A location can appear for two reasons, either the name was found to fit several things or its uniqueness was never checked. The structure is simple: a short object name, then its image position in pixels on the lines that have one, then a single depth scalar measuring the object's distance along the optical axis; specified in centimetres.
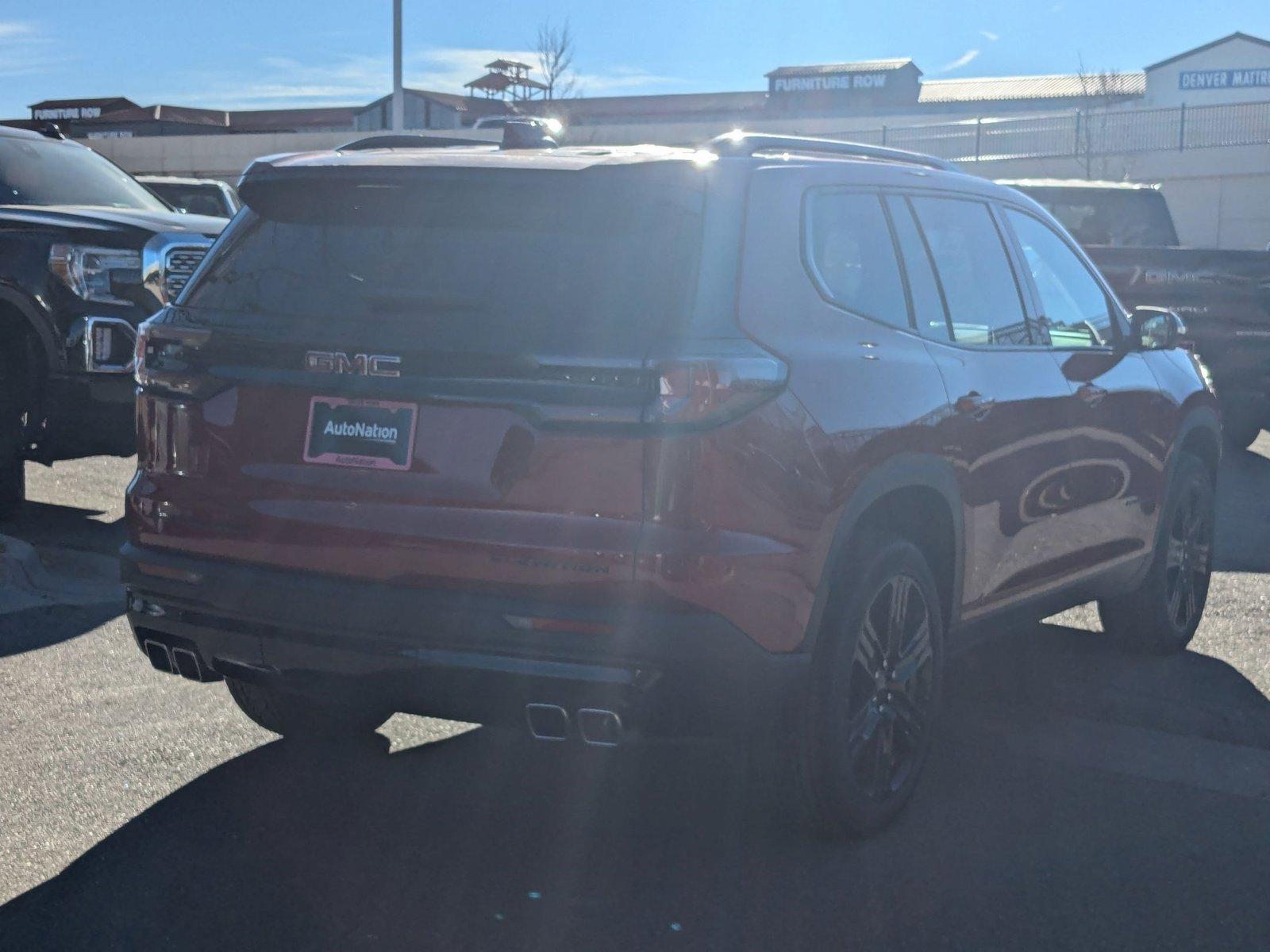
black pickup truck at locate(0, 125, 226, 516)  820
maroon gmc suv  373
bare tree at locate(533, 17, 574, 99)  5581
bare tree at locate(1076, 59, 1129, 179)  3484
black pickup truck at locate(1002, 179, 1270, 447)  1314
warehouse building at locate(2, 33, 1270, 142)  7100
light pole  3031
